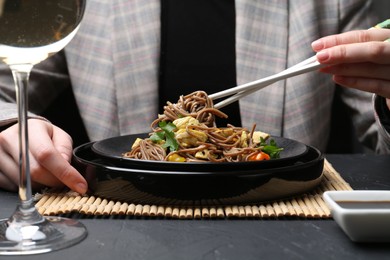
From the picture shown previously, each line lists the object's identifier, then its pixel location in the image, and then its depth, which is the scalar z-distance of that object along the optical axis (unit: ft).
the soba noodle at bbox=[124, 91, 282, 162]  2.60
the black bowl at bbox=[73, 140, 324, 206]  2.31
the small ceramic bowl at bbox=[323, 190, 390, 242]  2.01
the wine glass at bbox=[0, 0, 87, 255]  2.00
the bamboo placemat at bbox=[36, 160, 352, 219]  2.27
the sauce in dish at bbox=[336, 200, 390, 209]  2.18
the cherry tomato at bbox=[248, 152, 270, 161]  2.57
